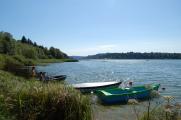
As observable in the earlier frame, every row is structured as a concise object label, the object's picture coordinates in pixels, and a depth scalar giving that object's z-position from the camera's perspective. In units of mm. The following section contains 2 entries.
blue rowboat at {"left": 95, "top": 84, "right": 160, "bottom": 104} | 9879
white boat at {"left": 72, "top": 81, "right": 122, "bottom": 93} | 11986
